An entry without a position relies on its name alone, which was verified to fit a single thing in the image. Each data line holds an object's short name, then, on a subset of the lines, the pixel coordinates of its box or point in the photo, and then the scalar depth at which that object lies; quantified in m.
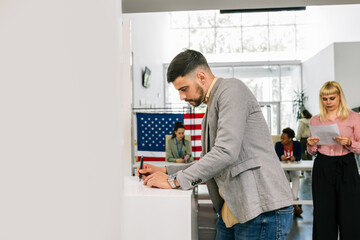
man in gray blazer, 1.23
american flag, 5.40
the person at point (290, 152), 4.80
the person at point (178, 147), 5.17
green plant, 11.34
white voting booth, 1.28
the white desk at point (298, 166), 4.19
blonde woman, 2.70
